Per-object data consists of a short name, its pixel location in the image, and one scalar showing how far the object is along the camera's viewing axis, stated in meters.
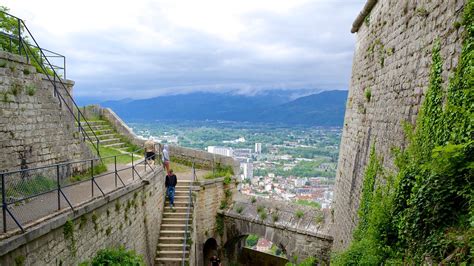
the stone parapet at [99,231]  5.09
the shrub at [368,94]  8.70
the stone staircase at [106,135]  17.25
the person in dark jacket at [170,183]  12.53
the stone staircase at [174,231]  11.15
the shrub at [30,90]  7.95
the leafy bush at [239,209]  14.20
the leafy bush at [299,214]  12.70
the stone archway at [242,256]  14.91
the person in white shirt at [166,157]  13.09
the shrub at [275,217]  12.92
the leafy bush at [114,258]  6.94
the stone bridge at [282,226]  11.72
